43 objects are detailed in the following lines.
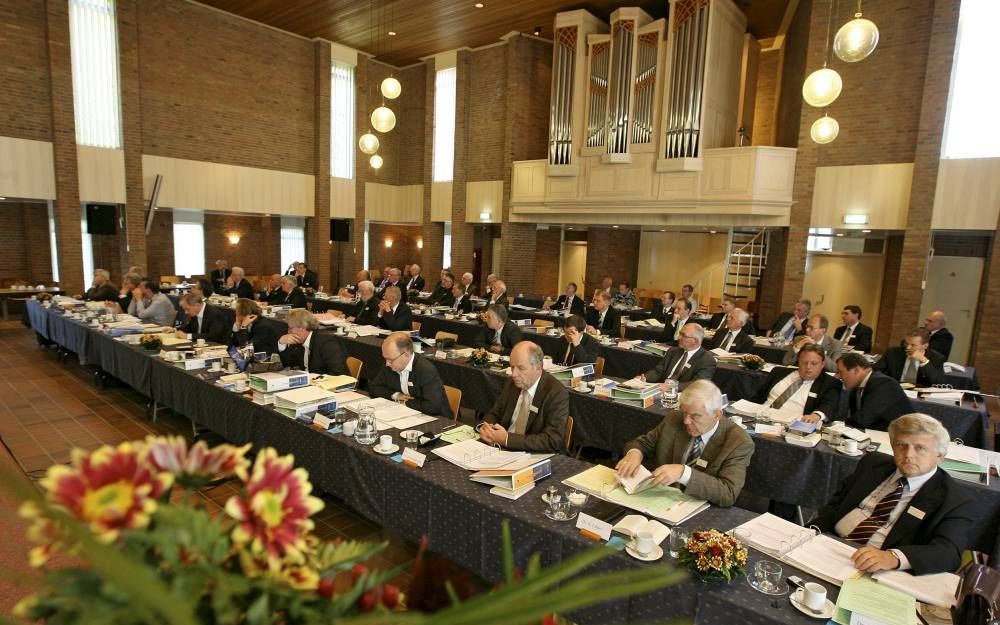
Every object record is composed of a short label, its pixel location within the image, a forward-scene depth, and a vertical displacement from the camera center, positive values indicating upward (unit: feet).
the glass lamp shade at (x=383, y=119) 30.55 +6.68
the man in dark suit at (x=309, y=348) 17.72 -3.49
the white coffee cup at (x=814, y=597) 6.67 -3.96
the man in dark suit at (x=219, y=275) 44.80 -3.20
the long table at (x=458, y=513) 7.18 -4.46
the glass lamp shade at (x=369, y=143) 37.14 +6.52
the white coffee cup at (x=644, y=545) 7.64 -3.92
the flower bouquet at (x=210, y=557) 1.72 -1.12
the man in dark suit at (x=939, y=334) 25.05 -2.95
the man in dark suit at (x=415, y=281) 46.09 -3.07
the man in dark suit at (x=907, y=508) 7.67 -3.71
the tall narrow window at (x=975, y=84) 30.17 +9.97
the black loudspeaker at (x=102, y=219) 39.22 +0.79
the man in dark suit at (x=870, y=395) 14.55 -3.36
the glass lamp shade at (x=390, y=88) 29.84 +8.18
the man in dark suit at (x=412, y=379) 14.52 -3.58
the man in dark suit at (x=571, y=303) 36.17 -3.35
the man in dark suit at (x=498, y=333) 22.72 -3.68
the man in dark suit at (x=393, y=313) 27.43 -3.40
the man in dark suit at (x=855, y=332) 26.72 -3.26
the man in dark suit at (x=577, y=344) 19.74 -3.30
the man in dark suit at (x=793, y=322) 27.91 -3.18
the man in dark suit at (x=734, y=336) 23.36 -3.40
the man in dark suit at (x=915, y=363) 20.42 -3.57
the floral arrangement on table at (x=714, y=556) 7.06 -3.76
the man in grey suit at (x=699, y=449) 9.31 -3.58
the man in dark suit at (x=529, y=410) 11.73 -3.70
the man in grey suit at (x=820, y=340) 22.00 -3.14
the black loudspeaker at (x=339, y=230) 53.26 +0.99
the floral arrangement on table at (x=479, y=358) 19.51 -3.85
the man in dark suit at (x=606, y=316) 28.86 -3.31
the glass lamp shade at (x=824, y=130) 25.55 +6.02
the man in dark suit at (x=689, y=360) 17.74 -3.30
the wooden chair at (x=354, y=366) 18.35 -4.06
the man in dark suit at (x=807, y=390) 14.79 -3.51
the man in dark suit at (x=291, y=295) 34.24 -3.47
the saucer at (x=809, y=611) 6.64 -4.10
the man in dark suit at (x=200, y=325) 23.02 -3.89
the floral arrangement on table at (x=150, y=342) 19.88 -3.85
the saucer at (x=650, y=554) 7.62 -4.06
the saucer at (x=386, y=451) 11.01 -4.04
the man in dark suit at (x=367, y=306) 29.63 -3.41
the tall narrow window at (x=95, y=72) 38.32 +10.85
